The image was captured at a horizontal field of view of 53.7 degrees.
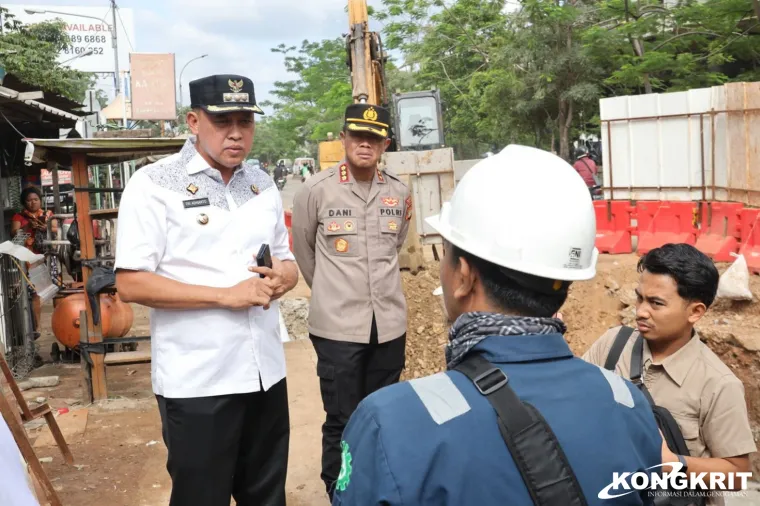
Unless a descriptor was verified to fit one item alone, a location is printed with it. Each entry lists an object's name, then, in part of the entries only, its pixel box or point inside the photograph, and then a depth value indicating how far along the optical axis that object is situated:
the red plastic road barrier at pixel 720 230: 8.56
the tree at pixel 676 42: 14.35
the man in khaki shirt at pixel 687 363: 2.30
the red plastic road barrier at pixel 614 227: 10.41
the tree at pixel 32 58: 16.06
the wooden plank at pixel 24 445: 3.06
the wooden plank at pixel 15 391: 3.77
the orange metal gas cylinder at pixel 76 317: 7.16
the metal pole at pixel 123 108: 21.40
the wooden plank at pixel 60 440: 4.45
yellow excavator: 11.02
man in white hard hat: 1.20
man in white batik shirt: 2.64
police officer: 3.87
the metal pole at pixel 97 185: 14.58
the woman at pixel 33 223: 8.12
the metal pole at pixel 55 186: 7.91
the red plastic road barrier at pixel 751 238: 7.86
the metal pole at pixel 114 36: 25.31
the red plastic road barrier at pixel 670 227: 9.50
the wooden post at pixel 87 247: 5.65
